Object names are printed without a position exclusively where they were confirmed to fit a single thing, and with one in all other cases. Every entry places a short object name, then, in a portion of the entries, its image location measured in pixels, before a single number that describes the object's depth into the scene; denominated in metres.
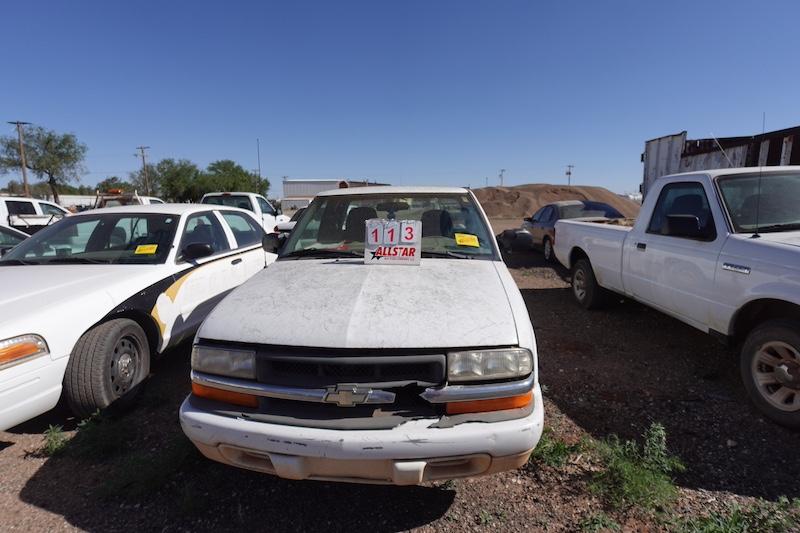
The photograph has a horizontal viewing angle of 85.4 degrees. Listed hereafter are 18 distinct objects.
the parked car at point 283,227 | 6.48
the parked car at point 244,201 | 11.13
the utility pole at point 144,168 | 54.47
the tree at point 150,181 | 59.81
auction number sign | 3.01
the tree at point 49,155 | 45.56
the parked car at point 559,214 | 9.96
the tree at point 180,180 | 51.50
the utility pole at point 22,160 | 38.56
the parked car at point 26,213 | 11.05
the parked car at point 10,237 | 7.16
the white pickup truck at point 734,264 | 3.00
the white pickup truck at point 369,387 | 1.88
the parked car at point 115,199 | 11.98
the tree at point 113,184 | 68.81
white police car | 2.72
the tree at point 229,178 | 51.79
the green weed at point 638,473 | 2.33
